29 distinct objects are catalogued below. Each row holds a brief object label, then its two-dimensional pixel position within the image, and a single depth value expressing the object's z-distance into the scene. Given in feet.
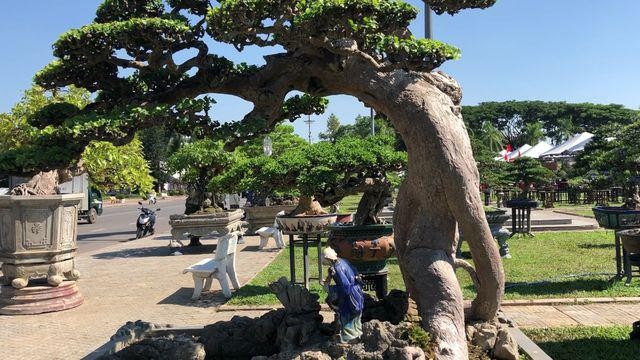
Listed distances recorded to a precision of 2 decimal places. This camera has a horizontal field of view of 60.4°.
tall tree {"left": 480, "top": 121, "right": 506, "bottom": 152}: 193.49
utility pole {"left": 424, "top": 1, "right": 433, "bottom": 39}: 24.91
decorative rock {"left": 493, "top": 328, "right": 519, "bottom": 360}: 15.12
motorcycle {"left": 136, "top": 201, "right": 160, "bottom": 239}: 63.62
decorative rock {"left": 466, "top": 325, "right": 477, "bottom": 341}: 15.87
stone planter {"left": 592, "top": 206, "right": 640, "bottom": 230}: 32.19
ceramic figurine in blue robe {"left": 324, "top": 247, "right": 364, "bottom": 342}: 14.65
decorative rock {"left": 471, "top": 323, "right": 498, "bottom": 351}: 15.57
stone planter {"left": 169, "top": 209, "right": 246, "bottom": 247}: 47.80
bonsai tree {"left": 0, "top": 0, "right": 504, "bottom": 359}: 13.82
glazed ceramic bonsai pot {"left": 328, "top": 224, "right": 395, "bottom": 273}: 21.79
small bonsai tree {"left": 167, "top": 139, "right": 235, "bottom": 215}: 51.24
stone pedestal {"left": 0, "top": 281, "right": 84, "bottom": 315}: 26.45
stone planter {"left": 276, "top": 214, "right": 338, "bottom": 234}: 29.84
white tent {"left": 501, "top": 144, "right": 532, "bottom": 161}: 125.28
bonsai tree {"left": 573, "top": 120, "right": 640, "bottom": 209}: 33.14
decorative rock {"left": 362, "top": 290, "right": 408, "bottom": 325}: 16.24
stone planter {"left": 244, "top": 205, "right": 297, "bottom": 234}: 61.31
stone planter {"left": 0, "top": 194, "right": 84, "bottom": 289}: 27.00
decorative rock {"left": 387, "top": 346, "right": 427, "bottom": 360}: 12.93
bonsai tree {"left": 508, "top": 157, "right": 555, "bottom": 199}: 62.85
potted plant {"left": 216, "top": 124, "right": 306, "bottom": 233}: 40.09
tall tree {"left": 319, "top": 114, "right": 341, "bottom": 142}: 226.79
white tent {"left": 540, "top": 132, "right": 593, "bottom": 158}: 98.58
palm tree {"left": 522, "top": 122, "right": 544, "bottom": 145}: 210.38
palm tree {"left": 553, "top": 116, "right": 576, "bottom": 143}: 215.72
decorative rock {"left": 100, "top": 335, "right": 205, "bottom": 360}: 15.30
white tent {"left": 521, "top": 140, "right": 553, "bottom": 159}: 116.32
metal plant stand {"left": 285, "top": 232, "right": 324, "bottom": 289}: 29.35
